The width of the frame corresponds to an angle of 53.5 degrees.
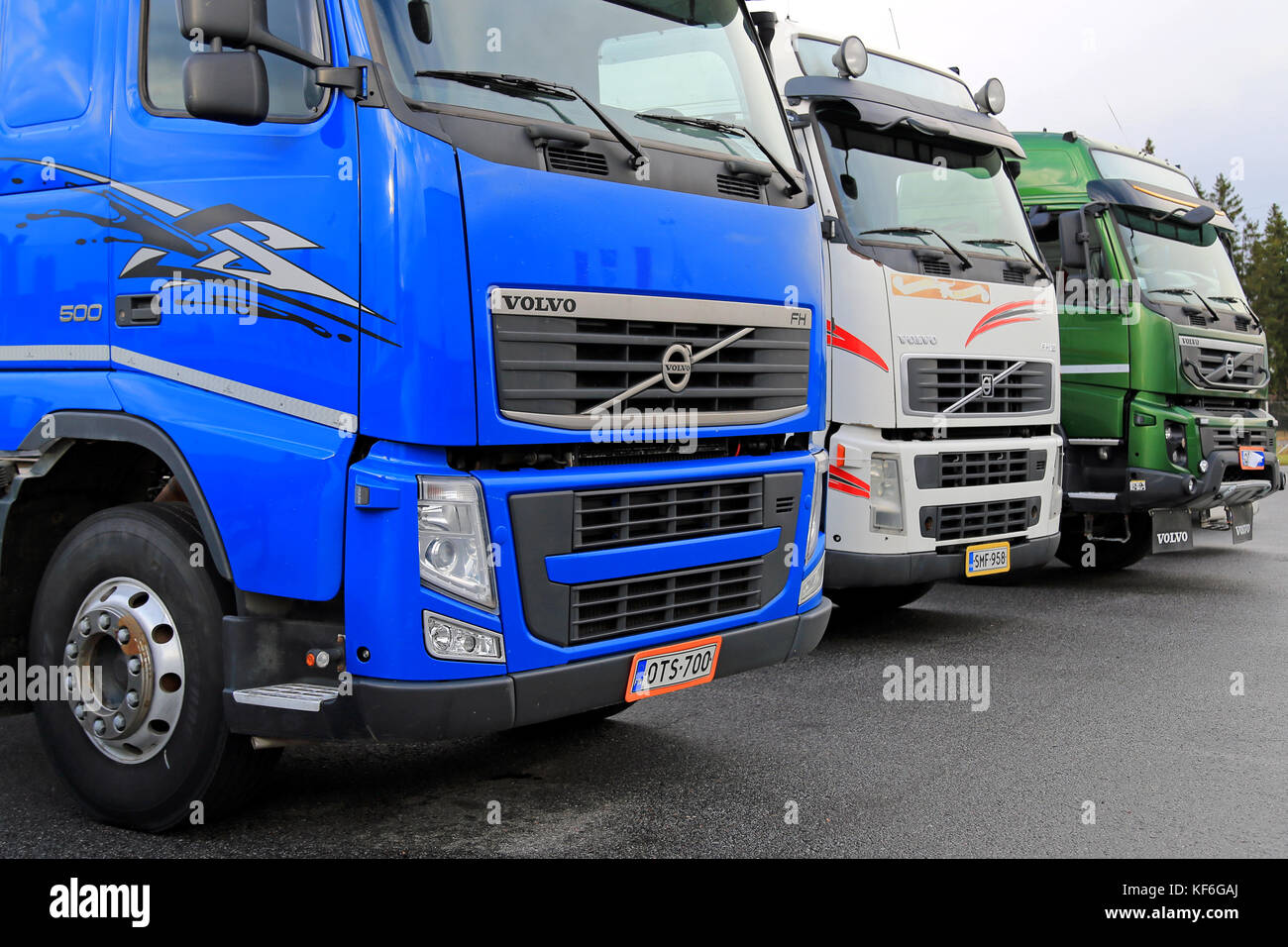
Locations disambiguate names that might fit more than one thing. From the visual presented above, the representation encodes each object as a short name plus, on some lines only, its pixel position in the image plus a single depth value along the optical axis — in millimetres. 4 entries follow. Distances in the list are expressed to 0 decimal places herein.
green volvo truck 9617
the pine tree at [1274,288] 66812
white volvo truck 7266
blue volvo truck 3816
